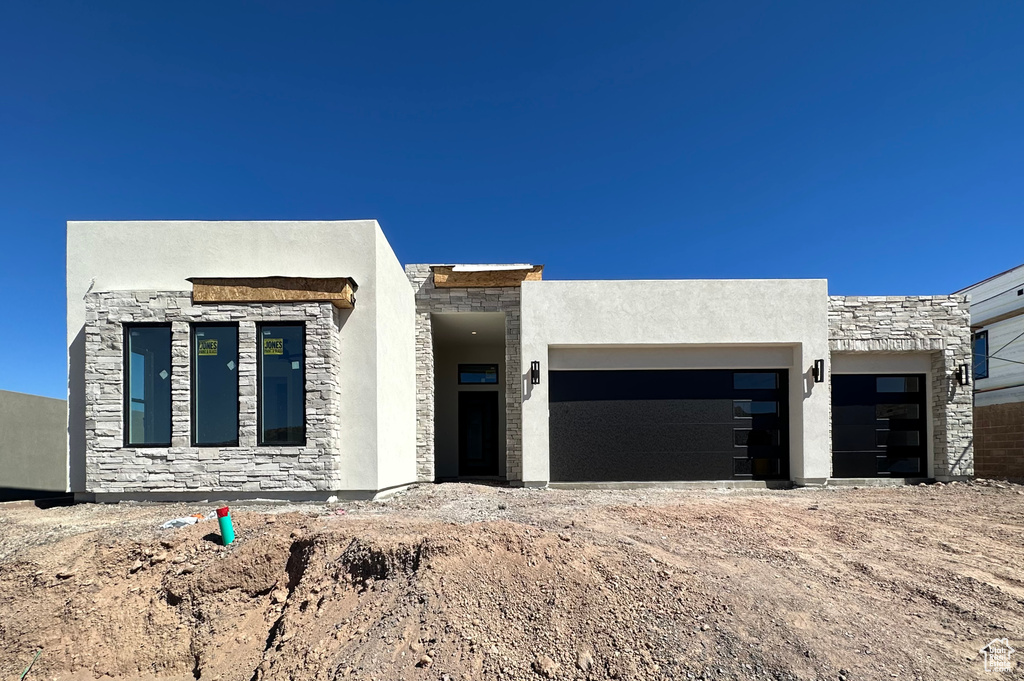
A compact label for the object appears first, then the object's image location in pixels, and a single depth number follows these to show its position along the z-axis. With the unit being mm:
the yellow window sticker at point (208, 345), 8570
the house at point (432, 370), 8383
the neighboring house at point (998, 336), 19891
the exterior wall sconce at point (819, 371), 11086
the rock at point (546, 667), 3838
